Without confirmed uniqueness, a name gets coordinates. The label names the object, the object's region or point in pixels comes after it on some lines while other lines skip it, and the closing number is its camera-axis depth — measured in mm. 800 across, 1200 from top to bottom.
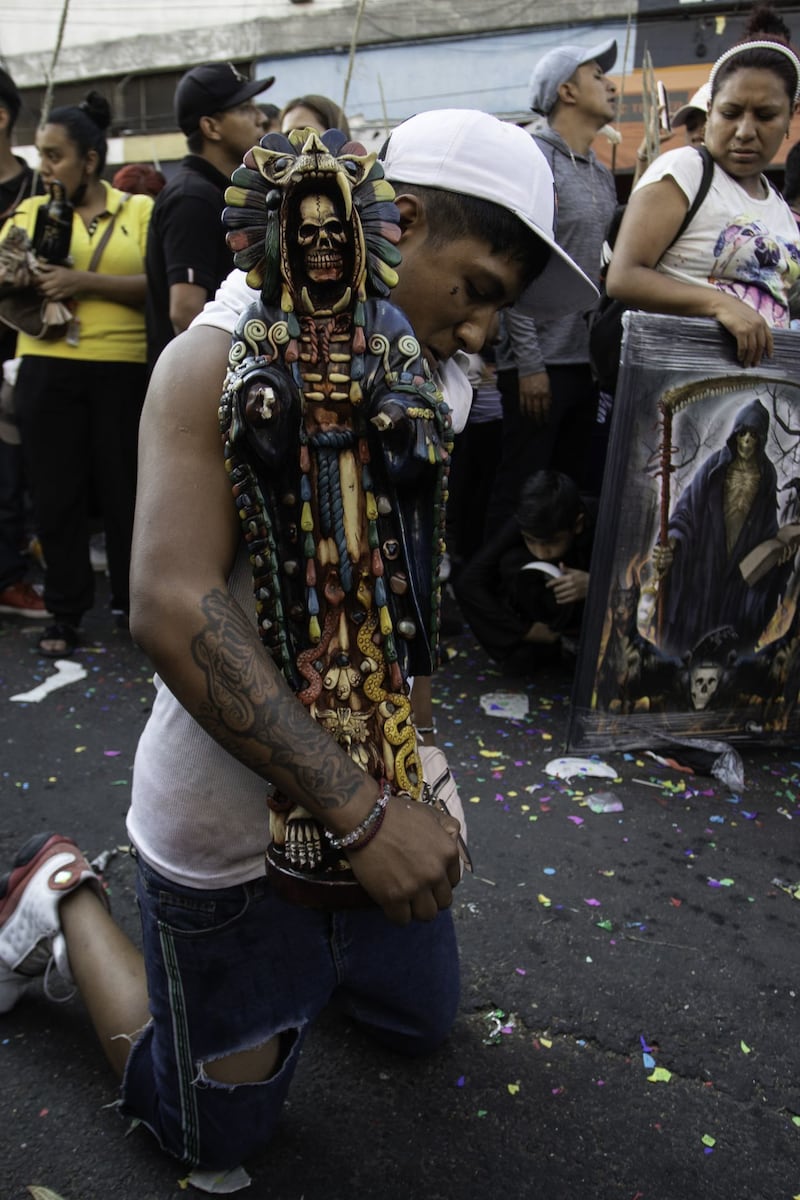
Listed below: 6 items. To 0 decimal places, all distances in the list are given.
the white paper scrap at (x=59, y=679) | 3641
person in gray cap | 3855
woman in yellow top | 3885
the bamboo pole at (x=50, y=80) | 4500
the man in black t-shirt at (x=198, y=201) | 3480
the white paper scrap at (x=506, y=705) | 3533
